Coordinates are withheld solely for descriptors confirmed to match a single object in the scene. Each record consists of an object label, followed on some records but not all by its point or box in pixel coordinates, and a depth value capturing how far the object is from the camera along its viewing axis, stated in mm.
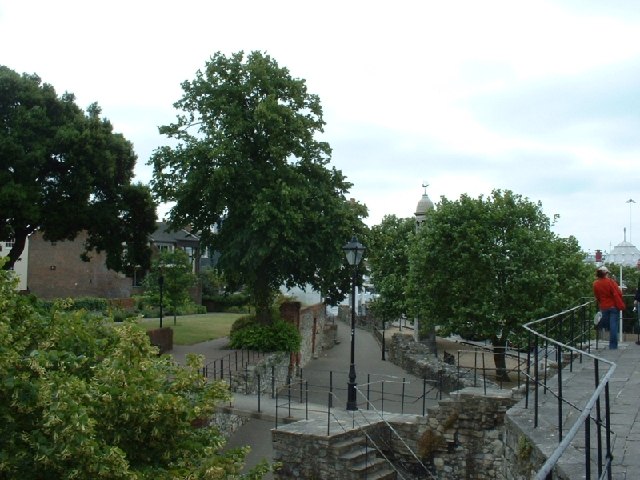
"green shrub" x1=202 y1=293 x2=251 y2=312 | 61094
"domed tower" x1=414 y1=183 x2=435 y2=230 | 38991
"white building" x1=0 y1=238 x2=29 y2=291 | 53281
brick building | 53500
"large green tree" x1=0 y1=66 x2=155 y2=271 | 27266
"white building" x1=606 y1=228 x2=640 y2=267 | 52062
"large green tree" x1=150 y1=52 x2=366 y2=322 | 26625
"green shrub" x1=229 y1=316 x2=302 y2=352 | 27500
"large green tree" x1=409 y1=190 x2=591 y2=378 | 26078
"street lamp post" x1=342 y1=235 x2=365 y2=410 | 18047
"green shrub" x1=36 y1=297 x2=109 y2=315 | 43797
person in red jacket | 13758
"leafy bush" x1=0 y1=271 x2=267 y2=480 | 7723
